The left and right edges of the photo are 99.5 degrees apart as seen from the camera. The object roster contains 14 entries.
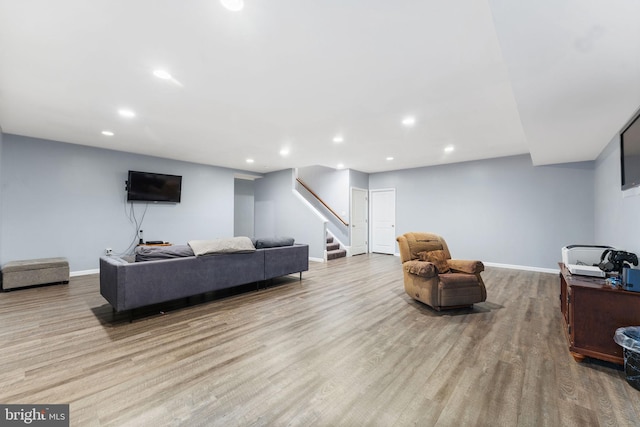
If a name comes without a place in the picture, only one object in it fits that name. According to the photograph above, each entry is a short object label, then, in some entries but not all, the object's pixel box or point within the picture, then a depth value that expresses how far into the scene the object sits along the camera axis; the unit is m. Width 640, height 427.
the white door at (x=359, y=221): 8.02
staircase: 7.37
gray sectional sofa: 2.89
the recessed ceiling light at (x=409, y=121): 3.72
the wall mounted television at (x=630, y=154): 2.63
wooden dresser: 2.10
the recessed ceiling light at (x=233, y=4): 1.70
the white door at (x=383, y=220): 7.98
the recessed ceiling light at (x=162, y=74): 2.57
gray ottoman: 4.11
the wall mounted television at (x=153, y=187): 5.75
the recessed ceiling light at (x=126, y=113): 3.55
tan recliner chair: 3.29
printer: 3.07
